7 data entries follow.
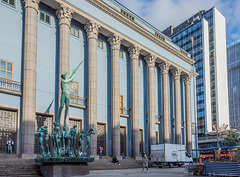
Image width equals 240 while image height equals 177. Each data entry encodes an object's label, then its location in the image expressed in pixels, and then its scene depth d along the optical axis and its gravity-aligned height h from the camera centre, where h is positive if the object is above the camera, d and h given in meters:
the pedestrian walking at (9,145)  25.84 -1.78
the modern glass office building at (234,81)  110.74 +15.76
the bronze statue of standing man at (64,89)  22.80 +2.63
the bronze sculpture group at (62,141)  20.84 -1.20
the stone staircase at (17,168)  20.86 -3.12
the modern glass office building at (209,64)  101.00 +20.26
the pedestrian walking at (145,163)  27.98 -3.62
